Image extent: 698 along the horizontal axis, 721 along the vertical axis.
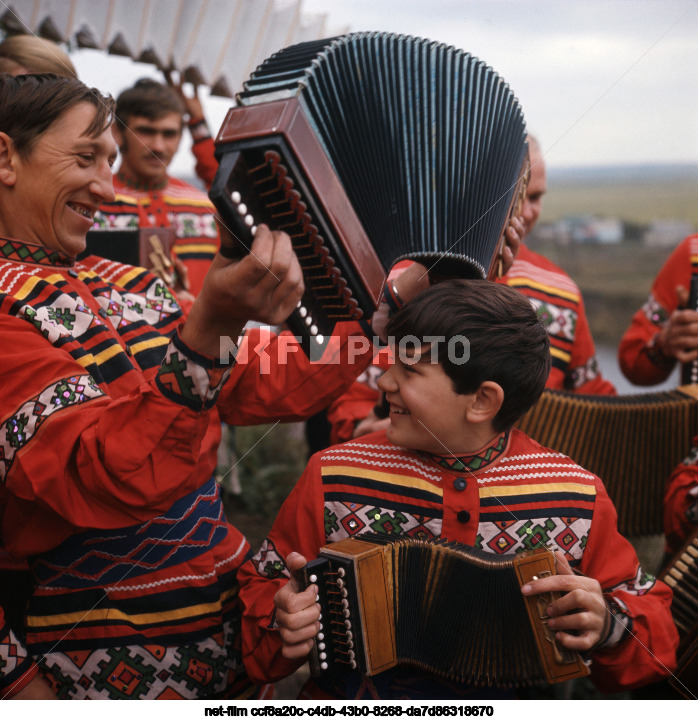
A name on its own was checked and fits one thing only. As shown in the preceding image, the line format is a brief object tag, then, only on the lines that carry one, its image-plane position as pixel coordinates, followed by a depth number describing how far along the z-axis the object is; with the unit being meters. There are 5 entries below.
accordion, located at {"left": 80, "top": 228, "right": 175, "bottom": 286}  2.53
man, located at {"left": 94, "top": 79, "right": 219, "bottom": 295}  3.72
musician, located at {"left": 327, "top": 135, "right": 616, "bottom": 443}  2.65
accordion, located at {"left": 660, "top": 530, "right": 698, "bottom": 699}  1.84
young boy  1.67
